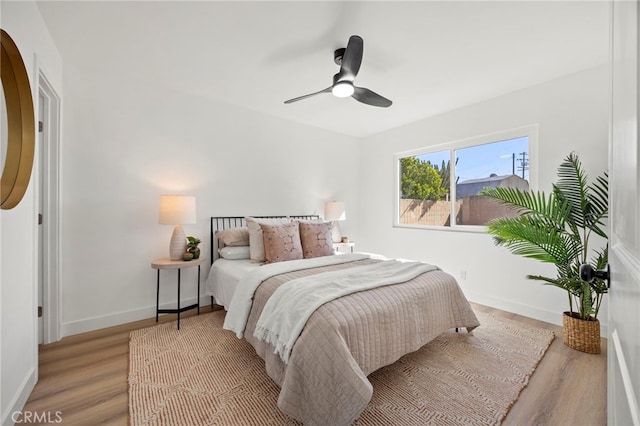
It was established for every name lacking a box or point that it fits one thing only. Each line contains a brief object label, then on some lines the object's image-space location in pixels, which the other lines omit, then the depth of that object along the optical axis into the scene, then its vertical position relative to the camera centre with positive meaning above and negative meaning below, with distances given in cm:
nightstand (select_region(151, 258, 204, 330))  267 -55
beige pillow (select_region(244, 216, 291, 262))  297 -32
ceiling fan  193 +110
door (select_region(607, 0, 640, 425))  53 -3
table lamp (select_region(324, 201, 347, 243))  427 +0
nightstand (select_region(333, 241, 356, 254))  425 -57
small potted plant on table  293 -40
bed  145 -73
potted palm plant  227 -21
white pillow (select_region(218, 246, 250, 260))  308 -48
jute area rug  158 -118
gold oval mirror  142 +48
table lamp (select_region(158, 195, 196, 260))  272 -6
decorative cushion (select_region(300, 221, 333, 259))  313 -33
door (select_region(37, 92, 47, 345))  230 -11
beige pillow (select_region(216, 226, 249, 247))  314 -30
